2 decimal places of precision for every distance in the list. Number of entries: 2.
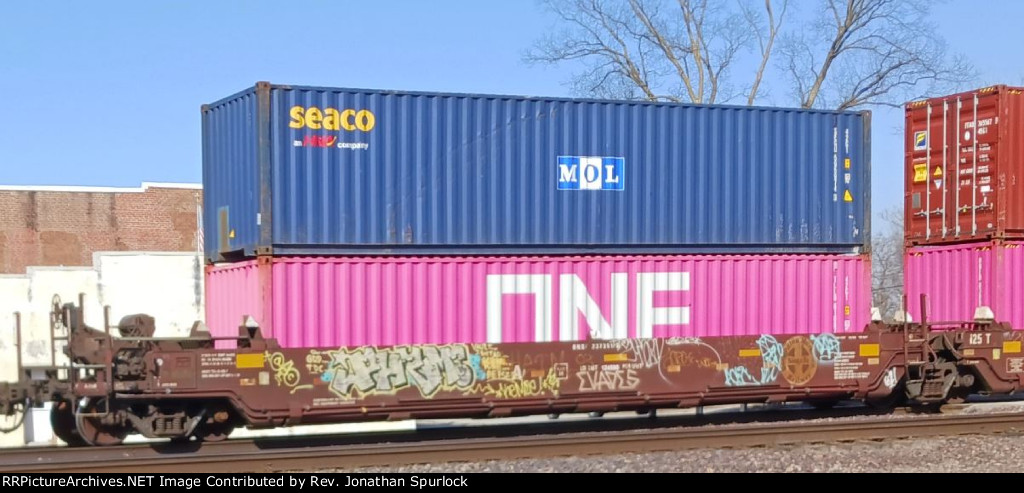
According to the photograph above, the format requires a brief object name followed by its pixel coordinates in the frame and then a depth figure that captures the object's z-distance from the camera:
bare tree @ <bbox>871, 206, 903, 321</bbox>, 54.79
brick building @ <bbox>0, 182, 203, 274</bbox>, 40.22
